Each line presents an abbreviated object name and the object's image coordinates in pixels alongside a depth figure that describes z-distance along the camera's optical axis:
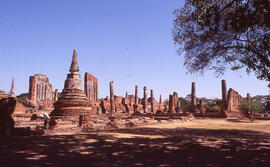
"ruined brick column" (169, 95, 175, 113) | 31.47
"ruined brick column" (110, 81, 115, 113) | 35.22
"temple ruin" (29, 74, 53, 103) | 40.07
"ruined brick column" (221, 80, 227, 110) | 29.95
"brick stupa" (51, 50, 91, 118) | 14.34
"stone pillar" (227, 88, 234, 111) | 28.40
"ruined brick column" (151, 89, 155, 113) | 40.88
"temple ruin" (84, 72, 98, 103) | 36.91
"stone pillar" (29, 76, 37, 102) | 35.78
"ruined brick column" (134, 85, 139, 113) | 41.38
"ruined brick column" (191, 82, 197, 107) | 32.49
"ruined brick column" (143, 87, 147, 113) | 37.59
